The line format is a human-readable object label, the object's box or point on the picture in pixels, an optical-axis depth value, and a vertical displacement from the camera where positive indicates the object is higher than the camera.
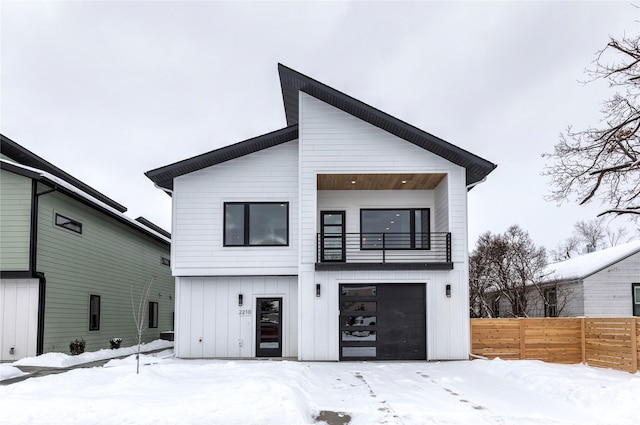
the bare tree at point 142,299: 21.14 -1.14
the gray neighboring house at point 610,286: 22.12 -0.68
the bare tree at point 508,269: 26.91 +0.02
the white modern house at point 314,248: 15.05 +0.60
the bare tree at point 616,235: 50.62 +3.09
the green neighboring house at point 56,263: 14.88 +0.20
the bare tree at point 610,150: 12.85 +2.92
